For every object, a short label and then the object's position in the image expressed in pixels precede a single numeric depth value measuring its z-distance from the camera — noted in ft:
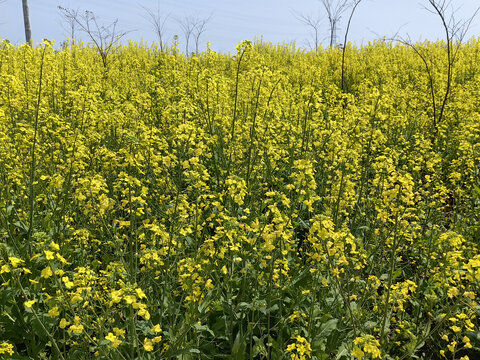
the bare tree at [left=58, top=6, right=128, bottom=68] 41.16
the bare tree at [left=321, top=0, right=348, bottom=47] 43.64
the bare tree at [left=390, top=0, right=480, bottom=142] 23.00
